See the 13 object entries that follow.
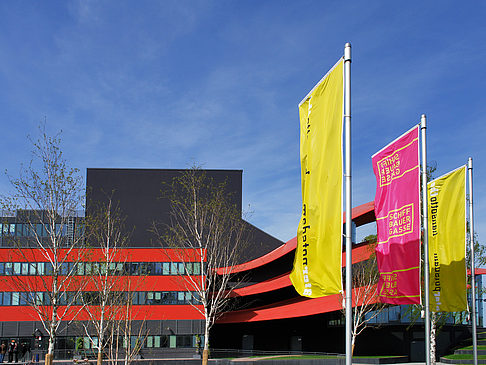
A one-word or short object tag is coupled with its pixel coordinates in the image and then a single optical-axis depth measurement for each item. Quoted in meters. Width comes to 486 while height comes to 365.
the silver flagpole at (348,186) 10.21
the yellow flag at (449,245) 17.59
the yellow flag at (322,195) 10.50
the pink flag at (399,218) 14.80
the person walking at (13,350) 44.93
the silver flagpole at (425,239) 16.06
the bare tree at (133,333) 49.22
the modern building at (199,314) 46.00
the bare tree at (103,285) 29.62
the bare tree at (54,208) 20.76
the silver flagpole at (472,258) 19.27
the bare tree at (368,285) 36.81
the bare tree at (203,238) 37.36
